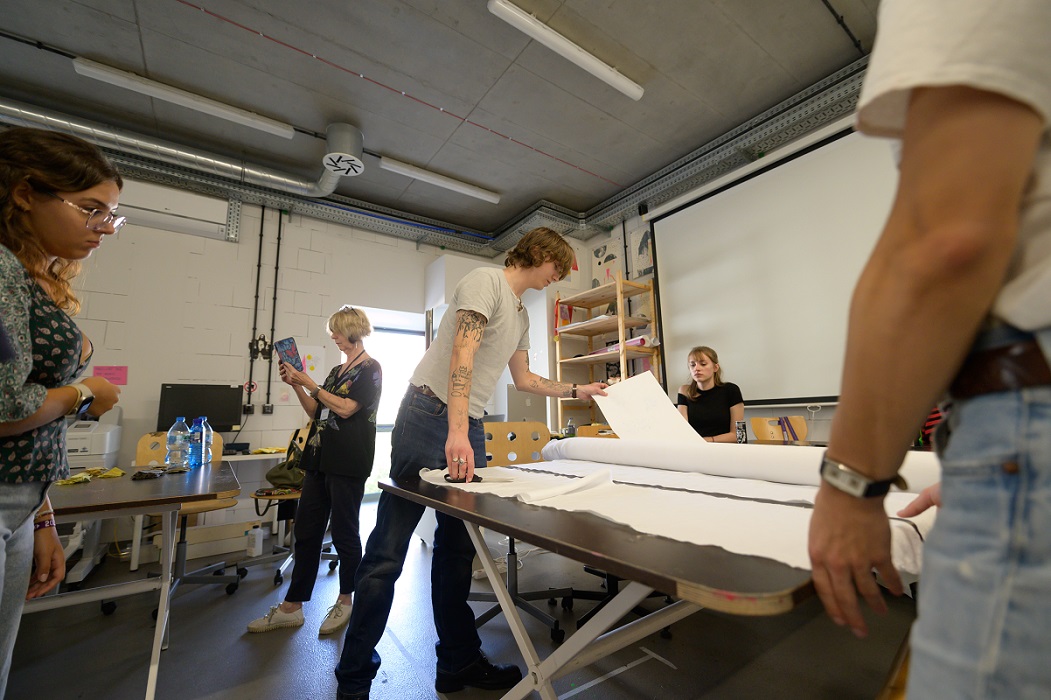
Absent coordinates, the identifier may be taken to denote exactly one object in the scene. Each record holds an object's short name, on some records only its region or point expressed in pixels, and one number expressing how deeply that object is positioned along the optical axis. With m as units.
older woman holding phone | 1.96
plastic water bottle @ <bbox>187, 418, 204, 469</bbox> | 2.51
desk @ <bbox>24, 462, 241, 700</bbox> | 1.26
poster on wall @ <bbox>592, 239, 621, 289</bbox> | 4.28
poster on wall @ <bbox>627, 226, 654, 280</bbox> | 4.29
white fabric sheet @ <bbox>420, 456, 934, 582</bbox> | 0.62
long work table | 0.45
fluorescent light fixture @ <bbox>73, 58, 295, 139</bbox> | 2.69
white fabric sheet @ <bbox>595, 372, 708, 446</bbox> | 1.53
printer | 2.87
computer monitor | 3.43
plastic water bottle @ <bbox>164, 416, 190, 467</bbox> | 2.60
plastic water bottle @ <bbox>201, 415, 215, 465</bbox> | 2.65
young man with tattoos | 1.29
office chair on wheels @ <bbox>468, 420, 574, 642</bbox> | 1.91
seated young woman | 2.92
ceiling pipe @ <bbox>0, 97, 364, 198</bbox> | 2.89
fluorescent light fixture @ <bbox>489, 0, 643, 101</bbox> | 2.31
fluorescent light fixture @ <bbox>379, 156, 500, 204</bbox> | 3.73
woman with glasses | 0.74
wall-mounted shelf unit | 4.00
